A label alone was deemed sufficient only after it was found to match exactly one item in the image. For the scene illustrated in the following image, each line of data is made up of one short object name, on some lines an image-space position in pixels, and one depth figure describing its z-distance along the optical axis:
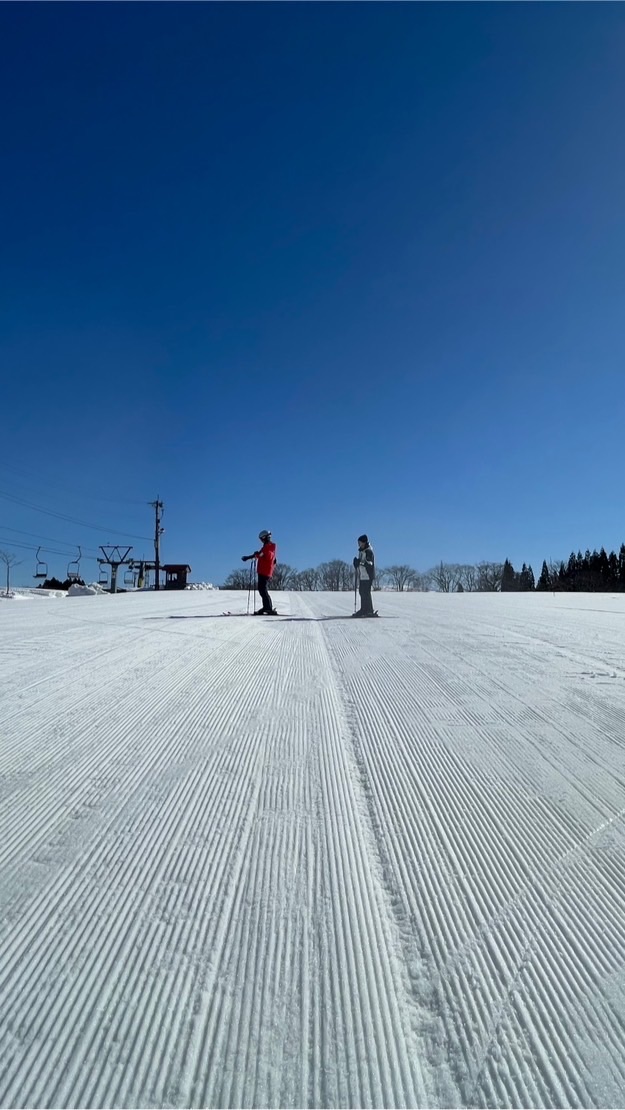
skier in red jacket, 10.47
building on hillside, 54.03
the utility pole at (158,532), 52.81
